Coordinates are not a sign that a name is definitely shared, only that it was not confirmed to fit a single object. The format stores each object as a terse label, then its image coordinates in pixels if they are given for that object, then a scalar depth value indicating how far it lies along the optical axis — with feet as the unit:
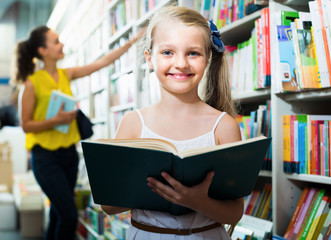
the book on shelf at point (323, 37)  4.32
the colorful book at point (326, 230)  4.54
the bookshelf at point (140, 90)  5.10
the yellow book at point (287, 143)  5.00
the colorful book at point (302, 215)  4.91
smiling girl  3.42
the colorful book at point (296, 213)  5.00
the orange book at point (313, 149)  4.72
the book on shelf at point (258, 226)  4.94
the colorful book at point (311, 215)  4.80
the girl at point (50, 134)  7.96
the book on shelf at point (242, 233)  4.92
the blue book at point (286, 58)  4.83
